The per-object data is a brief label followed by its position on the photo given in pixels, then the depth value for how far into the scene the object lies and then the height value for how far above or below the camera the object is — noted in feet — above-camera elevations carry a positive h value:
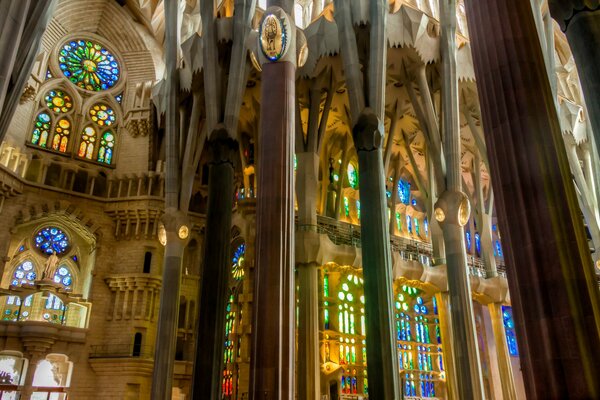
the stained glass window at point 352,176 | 79.57 +35.59
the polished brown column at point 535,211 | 17.37 +7.47
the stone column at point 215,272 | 39.32 +11.13
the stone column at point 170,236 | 49.21 +17.95
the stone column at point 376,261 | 37.78 +11.75
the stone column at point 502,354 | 64.03 +6.85
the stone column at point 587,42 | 21.67 +15.63
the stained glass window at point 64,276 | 64.80 +16.37
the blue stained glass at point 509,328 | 88.74 +13.51
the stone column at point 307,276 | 48.73 +13.30
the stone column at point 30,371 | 55.06 +3.84
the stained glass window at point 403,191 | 86.51 +36.23
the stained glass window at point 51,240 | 64.59 +20.95
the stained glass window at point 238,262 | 66.65 +18.83
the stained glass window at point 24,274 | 61.82 +15.96
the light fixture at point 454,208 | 53.42 +20.39
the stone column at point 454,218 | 47.96 +19.42
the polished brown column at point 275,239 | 28.45 +10.24
